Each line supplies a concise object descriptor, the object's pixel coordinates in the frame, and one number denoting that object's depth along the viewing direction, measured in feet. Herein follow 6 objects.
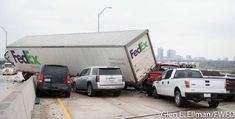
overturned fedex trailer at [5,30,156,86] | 65.26
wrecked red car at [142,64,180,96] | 63.57
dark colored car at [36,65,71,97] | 59.77
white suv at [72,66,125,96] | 61.46
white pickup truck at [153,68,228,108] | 44.98
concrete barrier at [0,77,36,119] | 19.22
